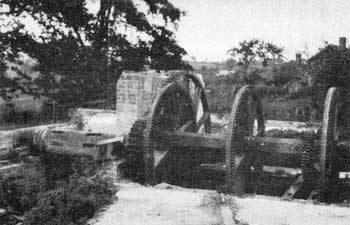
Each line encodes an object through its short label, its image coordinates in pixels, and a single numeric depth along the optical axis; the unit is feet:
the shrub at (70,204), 15.57
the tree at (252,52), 97.40
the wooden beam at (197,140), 22.61
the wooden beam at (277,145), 21.08
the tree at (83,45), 52.39
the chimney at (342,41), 77.25
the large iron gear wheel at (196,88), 26.18
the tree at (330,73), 54.49
